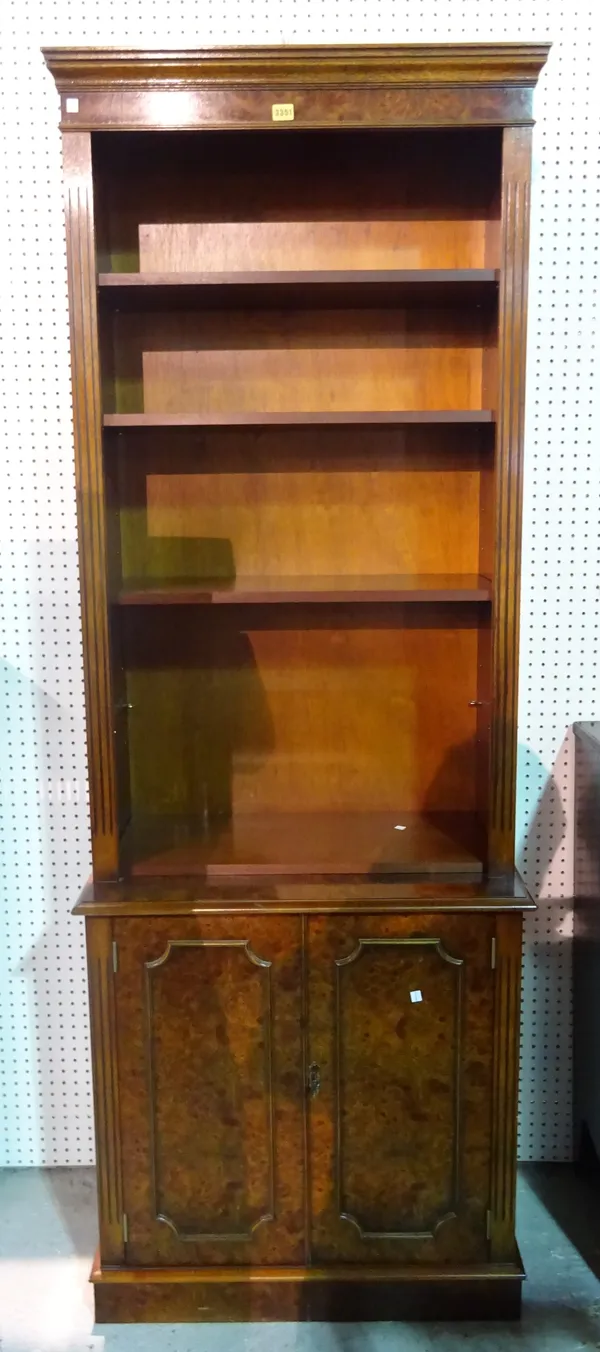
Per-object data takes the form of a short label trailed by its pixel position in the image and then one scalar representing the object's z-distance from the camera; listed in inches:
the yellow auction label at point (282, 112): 74.1
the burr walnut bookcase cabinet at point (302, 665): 76.5
